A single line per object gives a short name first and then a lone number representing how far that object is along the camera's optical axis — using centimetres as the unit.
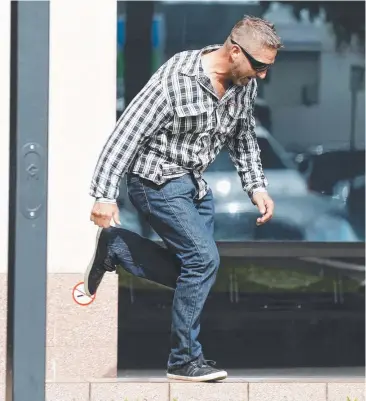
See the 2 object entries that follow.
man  1100
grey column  834
